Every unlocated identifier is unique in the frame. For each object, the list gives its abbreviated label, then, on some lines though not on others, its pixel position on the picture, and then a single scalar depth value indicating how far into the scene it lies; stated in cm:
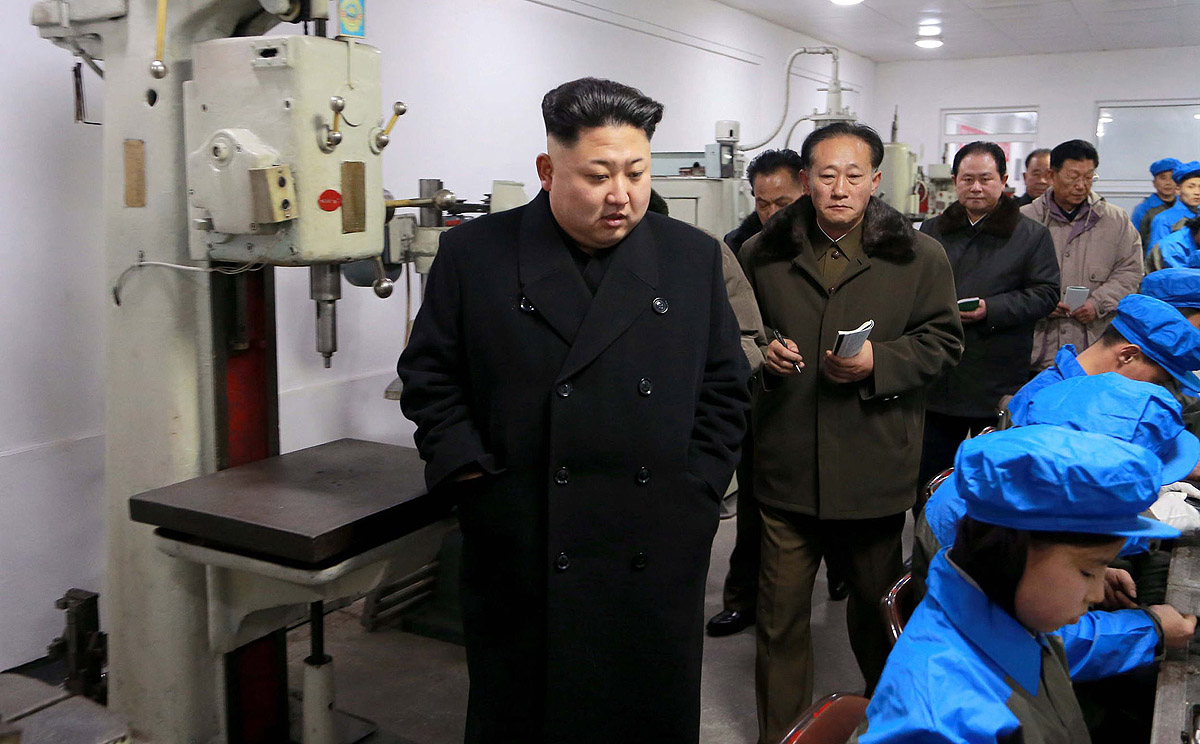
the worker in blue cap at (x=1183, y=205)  441
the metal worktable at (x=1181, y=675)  111
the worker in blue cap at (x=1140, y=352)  180
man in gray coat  348
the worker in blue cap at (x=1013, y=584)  93
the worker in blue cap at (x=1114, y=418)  150
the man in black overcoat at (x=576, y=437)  140
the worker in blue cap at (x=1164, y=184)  496
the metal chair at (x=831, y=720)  108
